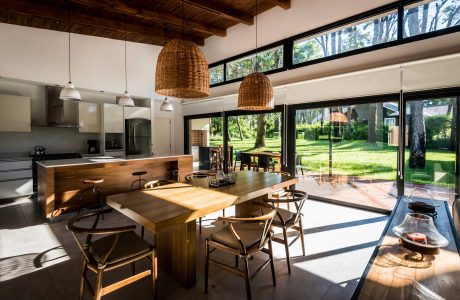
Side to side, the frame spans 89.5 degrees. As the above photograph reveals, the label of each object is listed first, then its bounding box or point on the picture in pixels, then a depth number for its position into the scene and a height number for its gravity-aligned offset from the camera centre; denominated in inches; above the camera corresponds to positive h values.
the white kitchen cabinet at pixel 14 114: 189.5 +27.5
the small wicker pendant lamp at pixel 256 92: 106.9 +24.8
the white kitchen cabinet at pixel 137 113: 257.6 +38.1
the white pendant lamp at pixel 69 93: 154.9 +35.5
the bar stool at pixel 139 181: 192.2 -29.7
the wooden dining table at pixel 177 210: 72.7 -21.2
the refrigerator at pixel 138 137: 259.1 +10.7
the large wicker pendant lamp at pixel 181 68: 72.5 +24.9
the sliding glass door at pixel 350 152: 163.0 -5.2
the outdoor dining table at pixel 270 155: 221.2 -9.2
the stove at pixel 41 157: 201.6 -10.3
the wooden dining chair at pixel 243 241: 74.5 -32.8
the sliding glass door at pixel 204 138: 279.3 +10.5
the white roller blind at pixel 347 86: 153.1 +44.1
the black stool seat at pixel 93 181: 148.2 -22.4
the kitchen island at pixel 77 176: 147.3 -21.8
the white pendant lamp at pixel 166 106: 205.0 +35.4
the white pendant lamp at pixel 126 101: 192.1 +37.7
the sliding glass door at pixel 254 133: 221.3 +13.2
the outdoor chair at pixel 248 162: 242.8 -17.0
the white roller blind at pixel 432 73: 131.0 +42.8
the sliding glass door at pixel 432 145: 138.3 +0.1
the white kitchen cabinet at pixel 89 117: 229.1 +29.7
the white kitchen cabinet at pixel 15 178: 185.0 -26.2
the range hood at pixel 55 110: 215.8 +34.5
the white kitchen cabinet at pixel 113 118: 241.0 +29.3
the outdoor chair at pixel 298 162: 207.5 -15.1
